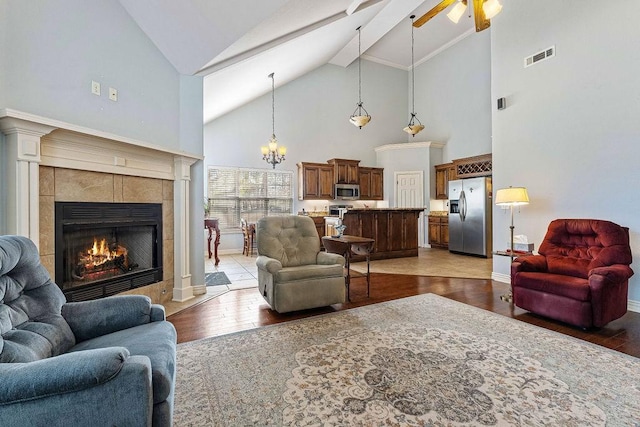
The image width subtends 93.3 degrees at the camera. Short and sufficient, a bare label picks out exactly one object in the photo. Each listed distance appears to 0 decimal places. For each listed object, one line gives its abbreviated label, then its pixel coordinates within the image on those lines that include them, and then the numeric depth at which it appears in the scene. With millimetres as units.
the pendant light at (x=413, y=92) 9656
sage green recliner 3074
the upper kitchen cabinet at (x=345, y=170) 8242
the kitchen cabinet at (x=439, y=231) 8211
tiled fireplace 2139
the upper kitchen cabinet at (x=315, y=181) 7992
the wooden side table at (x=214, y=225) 5871
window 7438
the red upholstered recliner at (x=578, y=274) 2697
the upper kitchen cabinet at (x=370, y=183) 8734
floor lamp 3697
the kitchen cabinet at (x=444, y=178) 8188
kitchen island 6297
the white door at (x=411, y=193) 8688
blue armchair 974
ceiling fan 2927
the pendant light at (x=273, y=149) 6745
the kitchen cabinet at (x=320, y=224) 7504
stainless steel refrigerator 6789
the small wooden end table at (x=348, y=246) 3730
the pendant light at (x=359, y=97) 8391
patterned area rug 1604
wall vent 3939
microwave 8227
